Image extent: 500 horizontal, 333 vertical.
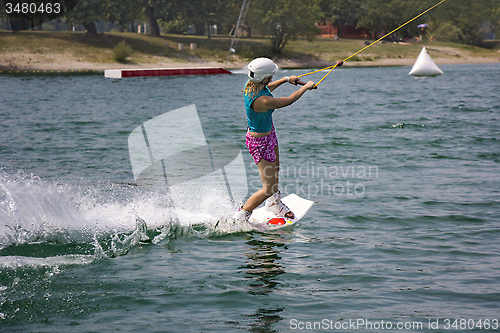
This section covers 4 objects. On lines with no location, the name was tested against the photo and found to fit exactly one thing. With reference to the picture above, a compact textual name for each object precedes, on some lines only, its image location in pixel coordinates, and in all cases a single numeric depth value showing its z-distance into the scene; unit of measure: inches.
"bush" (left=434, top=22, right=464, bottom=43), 3486.7
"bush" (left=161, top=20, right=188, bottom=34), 3141.0
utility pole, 2889.5
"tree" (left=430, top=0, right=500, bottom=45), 3553.2
